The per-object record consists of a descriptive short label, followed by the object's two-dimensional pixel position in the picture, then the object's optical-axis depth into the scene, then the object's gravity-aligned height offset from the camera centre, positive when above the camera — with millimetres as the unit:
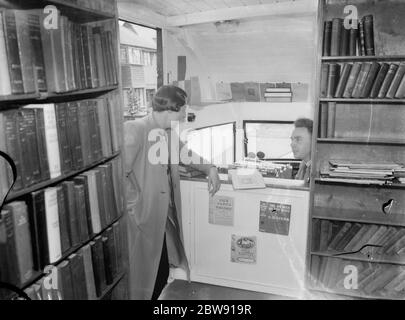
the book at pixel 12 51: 1077 +105
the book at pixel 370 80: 2023 -1
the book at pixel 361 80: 2035 +0
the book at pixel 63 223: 1338 -507
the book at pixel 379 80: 2018 -2
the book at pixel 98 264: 1588 -783
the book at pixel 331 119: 2115 -222
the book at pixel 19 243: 1108 -483
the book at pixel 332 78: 2080 +14
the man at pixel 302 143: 2379 -418
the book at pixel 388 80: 2012 -3
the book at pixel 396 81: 1999 -10
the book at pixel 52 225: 1273 -487
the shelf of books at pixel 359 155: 2033 -466
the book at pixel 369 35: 1982 +242
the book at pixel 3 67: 1062 +58
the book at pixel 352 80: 2055 +1
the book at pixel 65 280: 1353 -725
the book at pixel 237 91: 2840 -66
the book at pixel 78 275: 1428 -754
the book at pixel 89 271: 1515 -778
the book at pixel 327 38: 2037 +237
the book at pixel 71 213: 1385 -487
